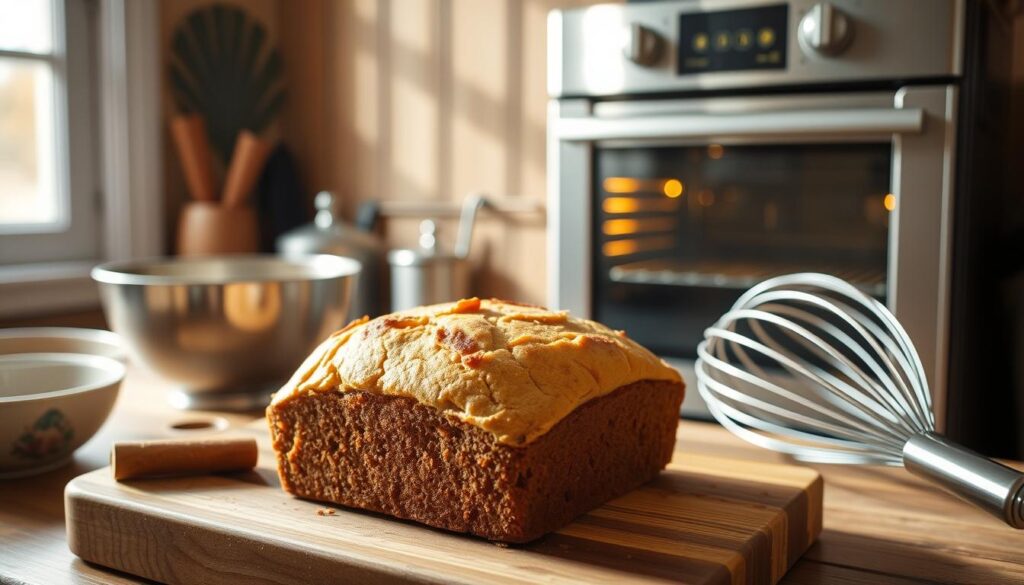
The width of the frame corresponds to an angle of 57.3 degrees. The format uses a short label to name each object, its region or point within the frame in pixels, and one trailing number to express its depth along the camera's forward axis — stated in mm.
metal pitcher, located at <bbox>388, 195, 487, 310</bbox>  1669
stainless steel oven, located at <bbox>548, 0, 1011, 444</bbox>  1104
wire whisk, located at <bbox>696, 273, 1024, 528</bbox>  602
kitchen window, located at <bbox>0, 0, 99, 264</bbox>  1656
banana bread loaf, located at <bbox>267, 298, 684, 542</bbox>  624
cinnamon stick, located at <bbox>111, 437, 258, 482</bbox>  736
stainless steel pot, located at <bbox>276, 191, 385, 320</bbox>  1759
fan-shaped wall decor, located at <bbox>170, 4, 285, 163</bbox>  1886
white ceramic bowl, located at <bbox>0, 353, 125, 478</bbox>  819
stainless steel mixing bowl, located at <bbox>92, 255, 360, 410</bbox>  1049
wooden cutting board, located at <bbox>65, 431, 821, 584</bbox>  583
